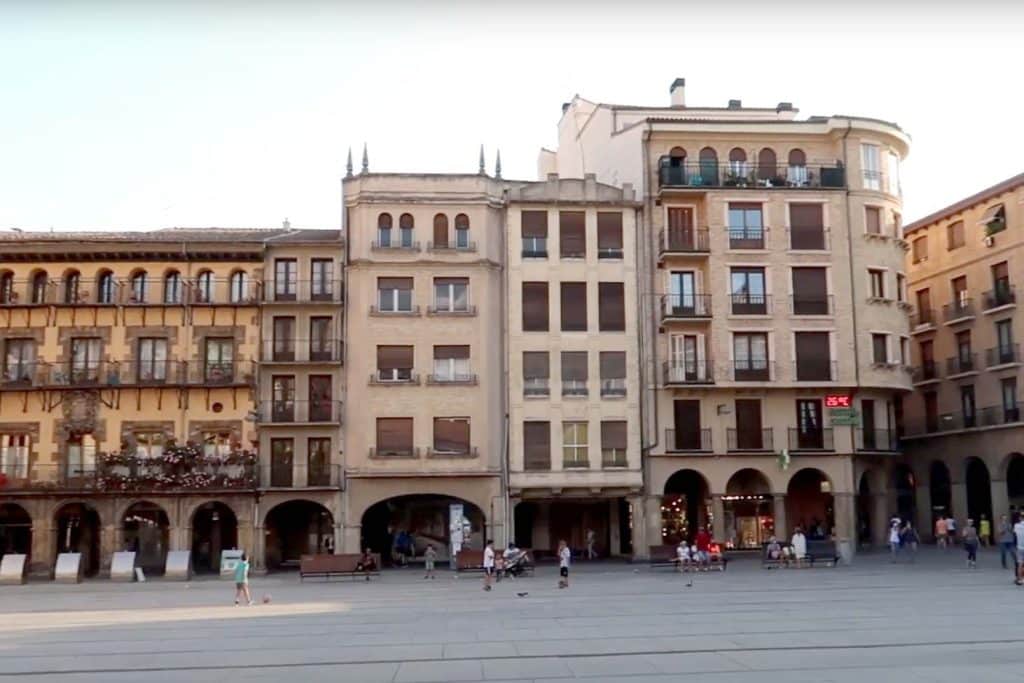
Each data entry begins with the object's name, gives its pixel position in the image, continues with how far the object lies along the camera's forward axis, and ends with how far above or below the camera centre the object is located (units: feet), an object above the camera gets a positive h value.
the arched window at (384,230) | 164.55 +38.78
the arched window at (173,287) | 163.63 +30.40
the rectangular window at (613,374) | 164.76 +16.59
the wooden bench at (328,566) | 135.23 -9.91
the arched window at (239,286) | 163.84 +30.48
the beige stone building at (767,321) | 165.07 +24.74
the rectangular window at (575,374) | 164.18 +16.60
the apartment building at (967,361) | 181.57 +20.78
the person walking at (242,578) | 101.16 -8.44
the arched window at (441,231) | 165.37 +38.68
